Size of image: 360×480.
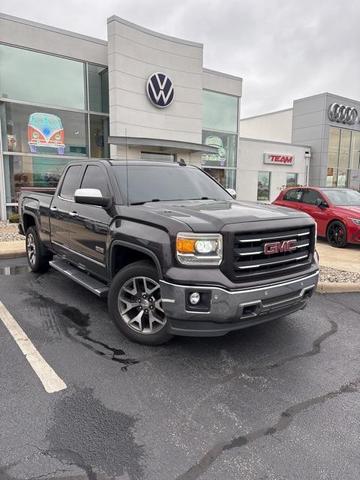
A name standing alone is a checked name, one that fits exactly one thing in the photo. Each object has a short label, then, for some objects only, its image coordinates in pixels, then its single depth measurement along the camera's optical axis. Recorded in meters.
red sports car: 8.98
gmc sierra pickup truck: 3.20
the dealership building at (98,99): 12.48
